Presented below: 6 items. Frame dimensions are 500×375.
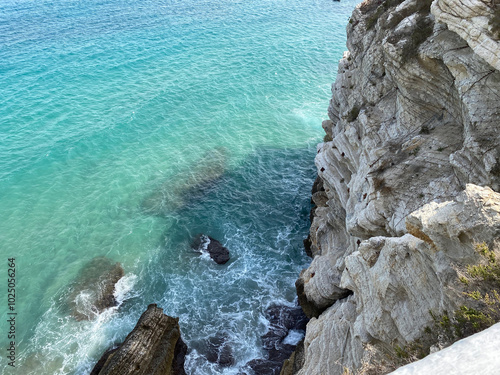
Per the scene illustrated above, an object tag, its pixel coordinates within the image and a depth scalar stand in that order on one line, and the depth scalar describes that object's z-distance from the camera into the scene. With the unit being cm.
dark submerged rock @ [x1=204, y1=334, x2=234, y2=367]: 2672
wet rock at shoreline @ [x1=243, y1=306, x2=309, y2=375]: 2606
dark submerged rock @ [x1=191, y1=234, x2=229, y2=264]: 3417
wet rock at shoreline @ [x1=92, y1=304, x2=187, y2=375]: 2333
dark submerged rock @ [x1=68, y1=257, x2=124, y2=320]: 3041
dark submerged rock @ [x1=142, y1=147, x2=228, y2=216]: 3991
